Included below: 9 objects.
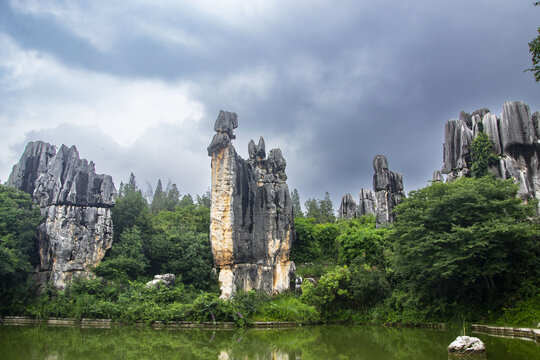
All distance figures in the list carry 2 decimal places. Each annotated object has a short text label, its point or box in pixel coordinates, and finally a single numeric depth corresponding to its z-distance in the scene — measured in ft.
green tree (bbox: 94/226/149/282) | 69.97
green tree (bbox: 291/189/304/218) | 196.04
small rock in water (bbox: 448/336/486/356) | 29.32
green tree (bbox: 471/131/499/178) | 73.45
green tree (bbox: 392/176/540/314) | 48.01
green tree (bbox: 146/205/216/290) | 74.59
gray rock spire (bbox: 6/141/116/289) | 69.72
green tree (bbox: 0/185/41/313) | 63.00
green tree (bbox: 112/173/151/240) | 80.18
